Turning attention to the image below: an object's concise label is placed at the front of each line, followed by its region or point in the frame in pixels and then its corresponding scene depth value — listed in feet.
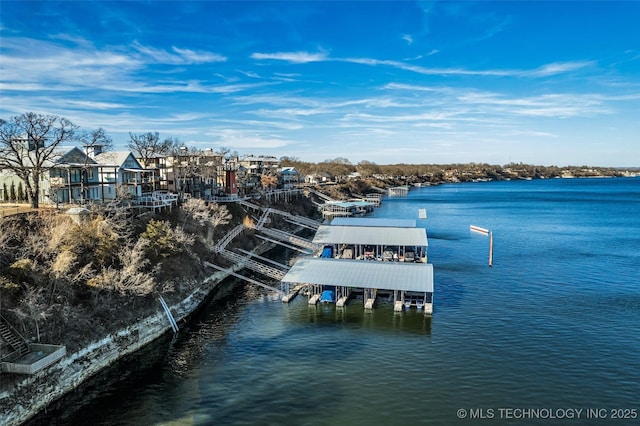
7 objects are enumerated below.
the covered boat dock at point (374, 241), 169.37
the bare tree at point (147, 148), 213.46
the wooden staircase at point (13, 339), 75.66
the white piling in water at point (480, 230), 252.42
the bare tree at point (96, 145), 175.73
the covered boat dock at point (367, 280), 122.21
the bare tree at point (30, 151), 130.52
